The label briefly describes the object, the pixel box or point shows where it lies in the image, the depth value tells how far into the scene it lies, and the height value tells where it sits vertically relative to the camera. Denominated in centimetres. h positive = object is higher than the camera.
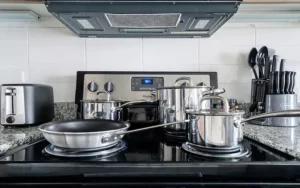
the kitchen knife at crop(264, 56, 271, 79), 101 +10
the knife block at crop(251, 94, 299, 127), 91 -7
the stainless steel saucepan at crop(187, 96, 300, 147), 56 -10
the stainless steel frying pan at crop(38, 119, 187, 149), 53 -12
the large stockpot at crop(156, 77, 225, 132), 77 -4
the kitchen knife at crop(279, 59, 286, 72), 99 +11
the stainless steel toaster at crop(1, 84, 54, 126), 83 -5
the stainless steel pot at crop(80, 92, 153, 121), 85 -8
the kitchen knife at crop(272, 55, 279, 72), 101 +12
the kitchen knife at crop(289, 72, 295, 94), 93 +3
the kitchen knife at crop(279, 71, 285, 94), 91 +3
